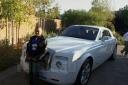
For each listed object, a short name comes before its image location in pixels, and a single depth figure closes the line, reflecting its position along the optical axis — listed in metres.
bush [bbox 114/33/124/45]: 7.80
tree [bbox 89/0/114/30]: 9.55
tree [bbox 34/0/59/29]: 6.19
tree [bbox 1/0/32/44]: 3.94
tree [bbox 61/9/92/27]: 9.09
